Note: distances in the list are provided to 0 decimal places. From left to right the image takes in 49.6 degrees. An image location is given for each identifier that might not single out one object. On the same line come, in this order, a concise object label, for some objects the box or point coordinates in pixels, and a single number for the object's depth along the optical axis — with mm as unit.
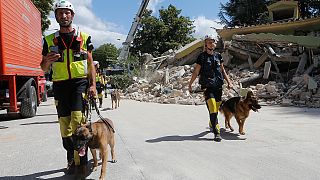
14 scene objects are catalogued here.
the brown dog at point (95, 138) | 3860
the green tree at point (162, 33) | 48375
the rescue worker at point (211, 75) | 6438
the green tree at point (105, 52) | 81288
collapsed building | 12711
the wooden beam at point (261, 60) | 16047
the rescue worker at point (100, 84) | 12438
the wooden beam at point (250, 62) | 16822
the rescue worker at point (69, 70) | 4168
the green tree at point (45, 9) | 28484
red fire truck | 8844
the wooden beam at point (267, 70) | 15039
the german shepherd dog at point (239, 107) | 6398
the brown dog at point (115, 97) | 13489
